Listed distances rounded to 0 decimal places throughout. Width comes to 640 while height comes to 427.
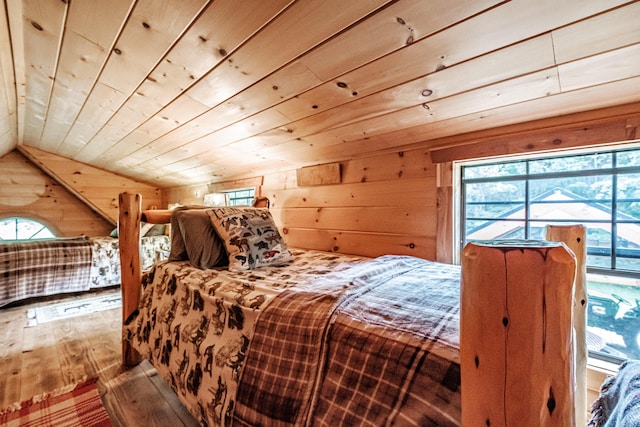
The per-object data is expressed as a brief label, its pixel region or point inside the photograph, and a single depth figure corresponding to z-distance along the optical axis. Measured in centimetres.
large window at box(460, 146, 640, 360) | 124
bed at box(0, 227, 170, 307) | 278
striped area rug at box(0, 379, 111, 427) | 123
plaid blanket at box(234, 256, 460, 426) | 59
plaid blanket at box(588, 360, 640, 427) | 49
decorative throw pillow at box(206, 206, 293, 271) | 157
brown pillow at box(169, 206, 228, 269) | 161
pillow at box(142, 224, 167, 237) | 392
